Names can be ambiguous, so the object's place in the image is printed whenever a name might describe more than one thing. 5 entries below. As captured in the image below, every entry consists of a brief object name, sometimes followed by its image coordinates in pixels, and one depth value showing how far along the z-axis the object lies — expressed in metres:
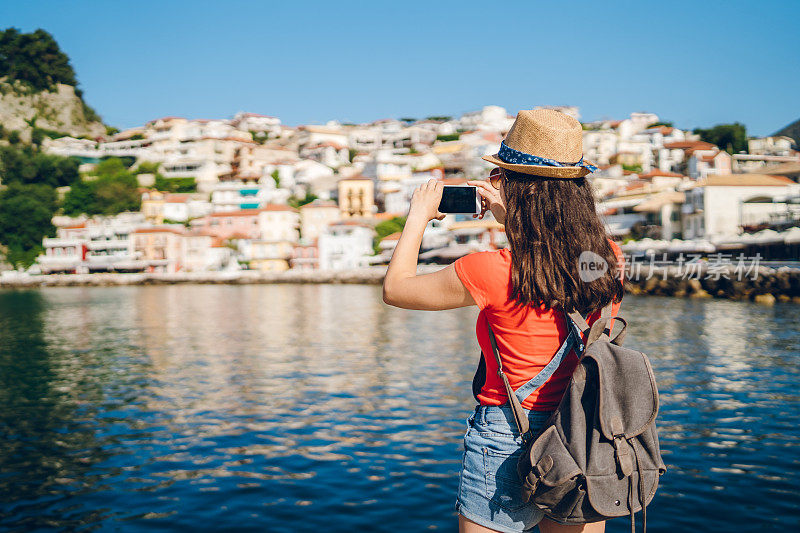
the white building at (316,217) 70.44
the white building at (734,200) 42.69
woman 1.76
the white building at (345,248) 63.47
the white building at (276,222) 68.31
